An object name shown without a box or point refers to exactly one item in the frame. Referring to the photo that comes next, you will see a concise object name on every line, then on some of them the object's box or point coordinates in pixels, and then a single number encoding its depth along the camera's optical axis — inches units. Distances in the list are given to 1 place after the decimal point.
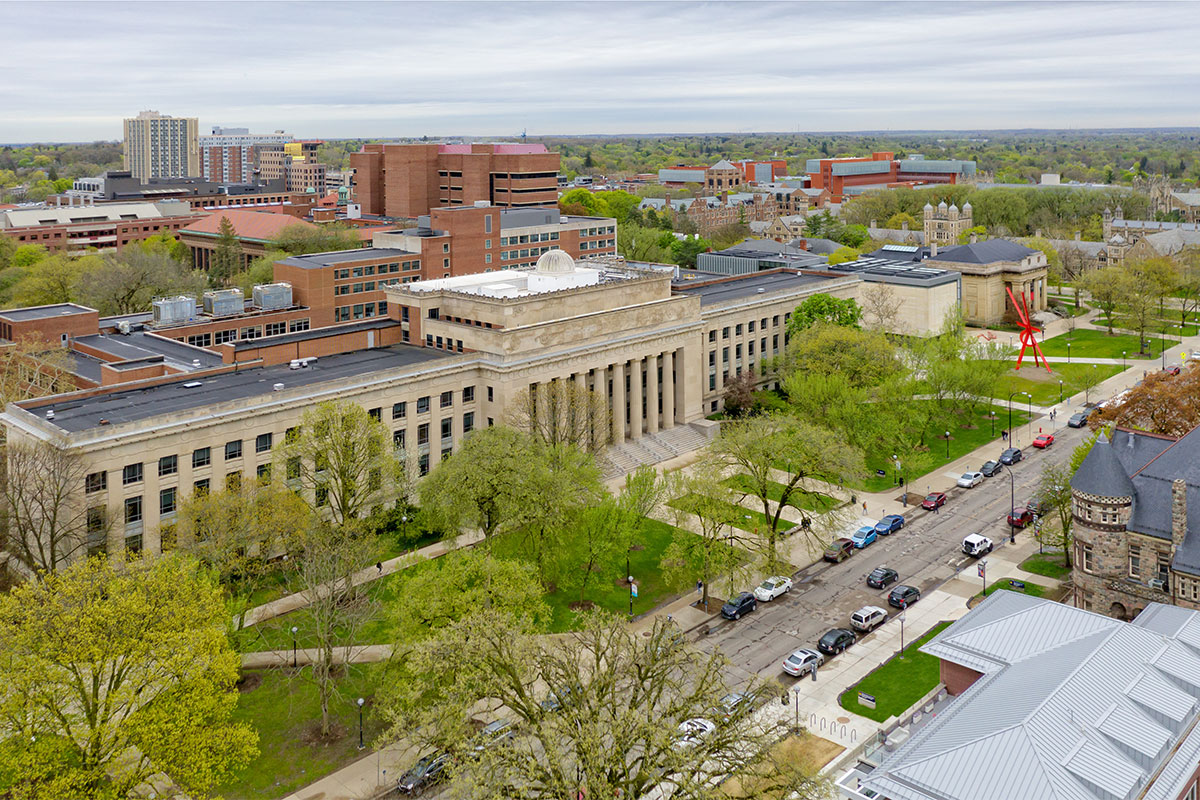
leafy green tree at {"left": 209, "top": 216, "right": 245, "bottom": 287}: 5999.0
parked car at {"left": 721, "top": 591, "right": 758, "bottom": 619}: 2428.6
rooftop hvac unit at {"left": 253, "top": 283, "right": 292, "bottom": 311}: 4247.0
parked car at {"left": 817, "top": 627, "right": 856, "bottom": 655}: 2236.7
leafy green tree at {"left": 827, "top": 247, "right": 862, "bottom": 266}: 6558.6
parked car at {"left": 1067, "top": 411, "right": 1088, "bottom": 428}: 3934.5
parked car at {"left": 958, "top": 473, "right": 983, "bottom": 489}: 3353.8
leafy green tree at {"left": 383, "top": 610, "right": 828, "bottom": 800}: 1305.4
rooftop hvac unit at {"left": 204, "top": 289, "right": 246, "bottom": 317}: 3988.7
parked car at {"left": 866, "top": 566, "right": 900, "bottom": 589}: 2573.8
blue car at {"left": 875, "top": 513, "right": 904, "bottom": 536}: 2967.5
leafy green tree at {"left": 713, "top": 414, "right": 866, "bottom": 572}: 2564.0
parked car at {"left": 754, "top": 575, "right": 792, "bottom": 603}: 2522.1
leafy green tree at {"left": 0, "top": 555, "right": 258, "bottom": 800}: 1476.4
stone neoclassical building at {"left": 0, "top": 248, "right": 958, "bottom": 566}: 2549.2
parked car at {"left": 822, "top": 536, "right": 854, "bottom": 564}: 2778.1
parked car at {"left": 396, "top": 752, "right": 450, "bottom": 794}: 1771.7
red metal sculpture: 4950.1
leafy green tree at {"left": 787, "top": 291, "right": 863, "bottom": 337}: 4325.8
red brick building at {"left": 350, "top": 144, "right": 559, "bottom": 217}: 6737.2
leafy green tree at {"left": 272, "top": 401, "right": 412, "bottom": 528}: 2598.4
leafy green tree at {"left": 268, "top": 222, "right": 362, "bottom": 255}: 5944.9
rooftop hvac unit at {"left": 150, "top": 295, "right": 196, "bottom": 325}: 3873.0
